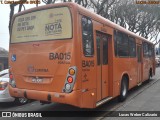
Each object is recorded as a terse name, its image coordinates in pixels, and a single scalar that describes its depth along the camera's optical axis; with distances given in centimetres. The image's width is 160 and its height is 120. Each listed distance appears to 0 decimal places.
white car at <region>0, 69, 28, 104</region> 887
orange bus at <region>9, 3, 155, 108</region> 663
